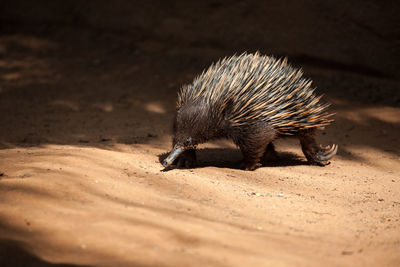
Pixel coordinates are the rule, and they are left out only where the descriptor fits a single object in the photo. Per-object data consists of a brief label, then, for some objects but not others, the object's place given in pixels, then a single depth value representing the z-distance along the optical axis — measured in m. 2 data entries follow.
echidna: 10.66
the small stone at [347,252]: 6.47
